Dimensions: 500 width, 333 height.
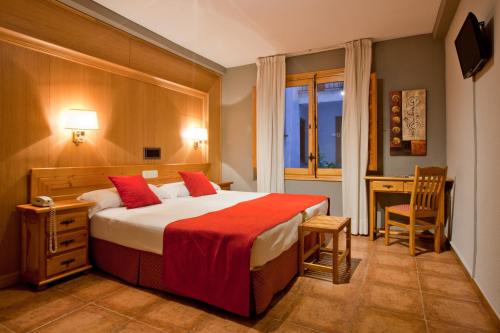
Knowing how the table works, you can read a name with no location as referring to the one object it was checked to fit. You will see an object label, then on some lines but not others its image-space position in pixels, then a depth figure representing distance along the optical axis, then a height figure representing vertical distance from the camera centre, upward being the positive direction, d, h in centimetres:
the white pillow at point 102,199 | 295 -34
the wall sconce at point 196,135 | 472 +47
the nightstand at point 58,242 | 251 -67
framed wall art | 410 +60
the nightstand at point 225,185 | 502 -33
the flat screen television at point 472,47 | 220 +92
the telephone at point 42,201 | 257 -31
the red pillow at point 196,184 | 404 -25
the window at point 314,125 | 470 +65
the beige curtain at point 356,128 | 426 +53
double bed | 209 -59
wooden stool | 257 -57
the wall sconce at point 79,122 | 301 +42
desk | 380 -25
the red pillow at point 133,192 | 312 -28
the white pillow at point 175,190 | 378 -31
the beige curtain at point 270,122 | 490 +70
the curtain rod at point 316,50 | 451 +177
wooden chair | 337 -38
